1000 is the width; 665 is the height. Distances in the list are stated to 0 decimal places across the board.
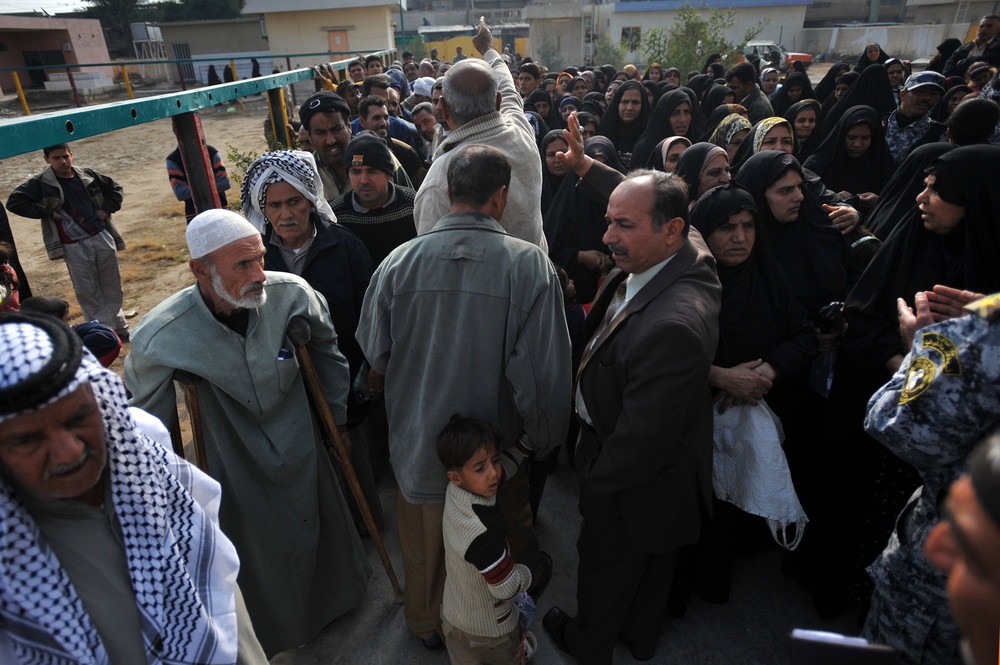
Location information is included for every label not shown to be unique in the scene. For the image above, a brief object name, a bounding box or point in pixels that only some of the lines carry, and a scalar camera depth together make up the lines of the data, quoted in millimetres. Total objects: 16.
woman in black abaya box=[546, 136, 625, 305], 4117
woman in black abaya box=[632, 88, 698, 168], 5812
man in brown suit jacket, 2004
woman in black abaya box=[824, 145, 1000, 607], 2314
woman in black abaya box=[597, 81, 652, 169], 6578
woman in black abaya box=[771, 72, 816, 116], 8398
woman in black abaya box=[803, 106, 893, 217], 4559
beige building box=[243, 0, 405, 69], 27391
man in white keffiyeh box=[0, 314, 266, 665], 1195
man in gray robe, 2201
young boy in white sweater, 2191
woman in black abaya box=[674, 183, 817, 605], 2557
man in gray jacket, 2281
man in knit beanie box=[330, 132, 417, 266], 3547
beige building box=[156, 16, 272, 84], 34031
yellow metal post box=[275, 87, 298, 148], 5336
